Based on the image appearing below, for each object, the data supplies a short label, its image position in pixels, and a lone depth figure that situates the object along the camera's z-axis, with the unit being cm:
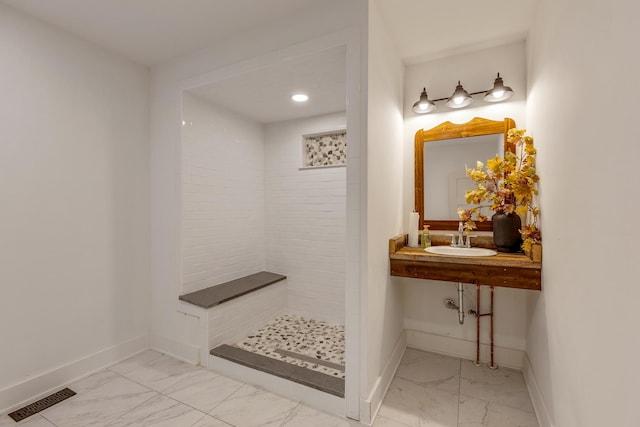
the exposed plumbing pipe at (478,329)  226
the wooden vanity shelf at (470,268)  178
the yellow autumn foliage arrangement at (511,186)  191
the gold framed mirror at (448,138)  228
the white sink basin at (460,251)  205
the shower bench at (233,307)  228
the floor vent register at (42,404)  172
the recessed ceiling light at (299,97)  256
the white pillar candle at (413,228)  241
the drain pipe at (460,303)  230
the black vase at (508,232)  203
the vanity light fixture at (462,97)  213
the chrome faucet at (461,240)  227
